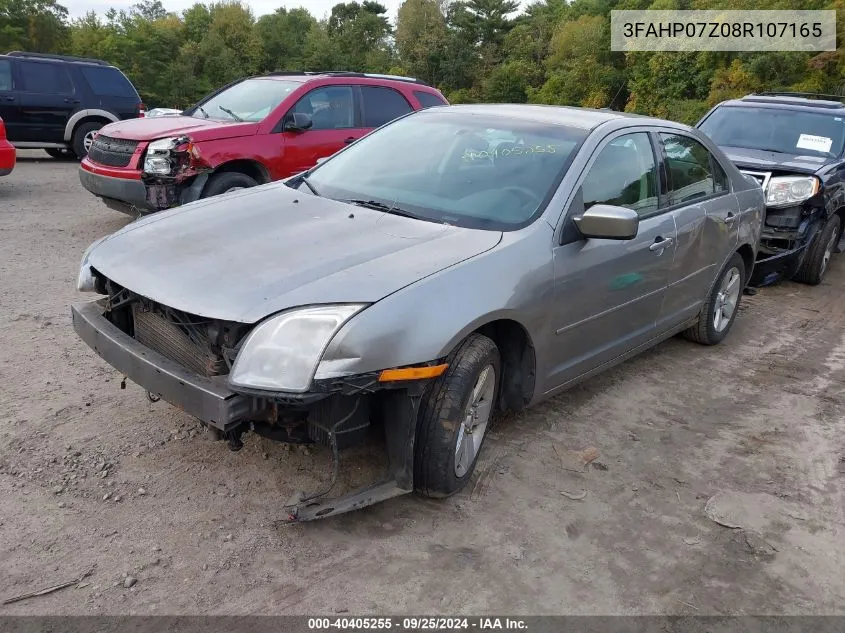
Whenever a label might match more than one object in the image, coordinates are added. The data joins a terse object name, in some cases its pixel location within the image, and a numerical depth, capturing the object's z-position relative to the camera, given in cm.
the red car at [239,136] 672
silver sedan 270
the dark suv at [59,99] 1191
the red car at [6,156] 905
